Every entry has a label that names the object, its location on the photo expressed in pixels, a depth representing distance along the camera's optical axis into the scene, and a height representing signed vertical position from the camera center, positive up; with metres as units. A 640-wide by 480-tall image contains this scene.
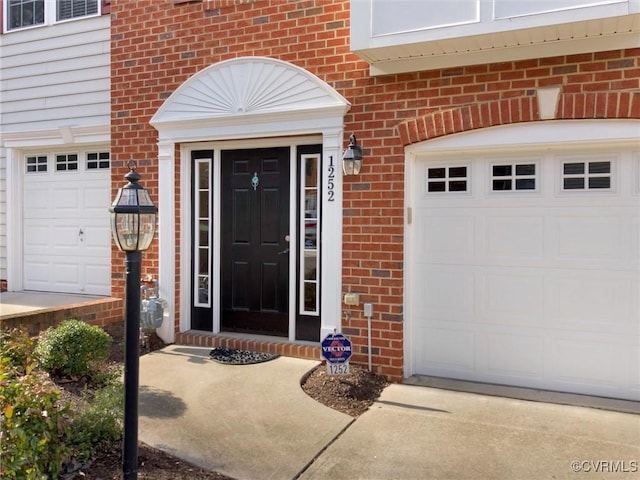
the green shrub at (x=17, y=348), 4.09 -0.90
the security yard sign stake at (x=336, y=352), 4.64 -1.05
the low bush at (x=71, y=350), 4.33 -0.97
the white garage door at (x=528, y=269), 4.55 -0.33
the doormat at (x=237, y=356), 5.29 -1.27
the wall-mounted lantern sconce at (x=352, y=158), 5.02 +0.73
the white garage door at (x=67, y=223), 7.30 +0.17
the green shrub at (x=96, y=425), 3.19 -1.23
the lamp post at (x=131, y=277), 2.93 -0.24
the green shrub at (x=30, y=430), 2.63 -1.03
